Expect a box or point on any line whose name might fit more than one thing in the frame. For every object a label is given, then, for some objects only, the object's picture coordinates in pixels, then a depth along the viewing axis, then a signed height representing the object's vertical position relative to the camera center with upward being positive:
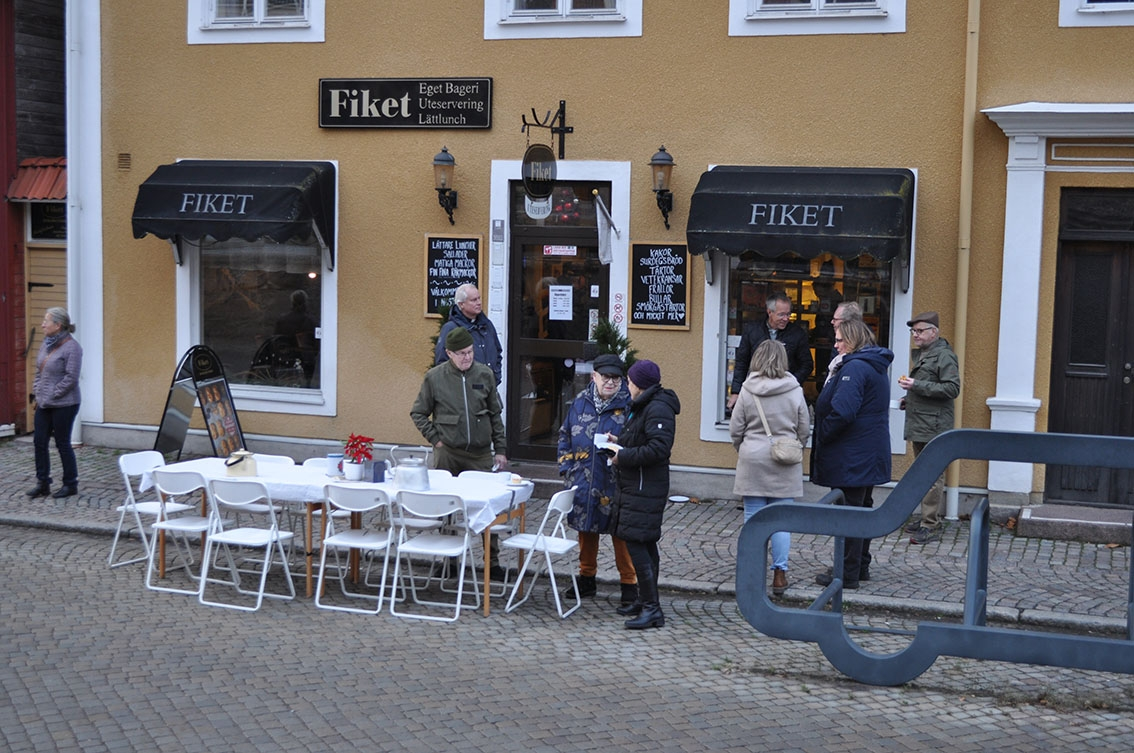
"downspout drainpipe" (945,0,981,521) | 10.36 +0.87
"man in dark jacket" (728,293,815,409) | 10.62 -0.18
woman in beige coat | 8.20 -0.71
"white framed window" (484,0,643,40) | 11.33 +2.67
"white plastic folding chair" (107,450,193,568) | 8.88 -1.41
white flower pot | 8.34 -1.06
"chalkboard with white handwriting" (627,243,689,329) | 11.34 +0.27
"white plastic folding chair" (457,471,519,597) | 8.34 -1.14
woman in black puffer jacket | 7.49 -0.94
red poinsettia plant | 8.40 -0.94
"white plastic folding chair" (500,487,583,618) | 7.84 -1.46
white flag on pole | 11.33 +0.78
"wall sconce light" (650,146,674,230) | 11.05 +1.25
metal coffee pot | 8.09 -1.07
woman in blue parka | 8.40 -0.72
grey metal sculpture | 5.97 -1.38
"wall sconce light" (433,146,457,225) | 11.64 +1.24
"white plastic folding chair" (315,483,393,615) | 7.91 -1.48
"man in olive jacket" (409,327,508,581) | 8.77 -0.68
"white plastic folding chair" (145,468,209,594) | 8.43 -1.47
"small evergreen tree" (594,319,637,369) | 10.75 -0.23
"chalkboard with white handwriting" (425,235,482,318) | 11.95 +0.42
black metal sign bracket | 11.55 +1.73
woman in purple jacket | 10.93 -0.80
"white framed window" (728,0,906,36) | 10.66 +2.58
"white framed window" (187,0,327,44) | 12.23 +2.79
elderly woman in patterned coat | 7.93 -0.88
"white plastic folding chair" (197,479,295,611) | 8.13 -1.51
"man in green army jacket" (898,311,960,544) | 9.77 -0.55
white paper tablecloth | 7.88 -1.16
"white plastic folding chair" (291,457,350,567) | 8.80 -1.41
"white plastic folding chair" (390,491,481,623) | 7.71 -1.47
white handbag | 8.71 -1.10
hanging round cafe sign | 11.35 +1.29
